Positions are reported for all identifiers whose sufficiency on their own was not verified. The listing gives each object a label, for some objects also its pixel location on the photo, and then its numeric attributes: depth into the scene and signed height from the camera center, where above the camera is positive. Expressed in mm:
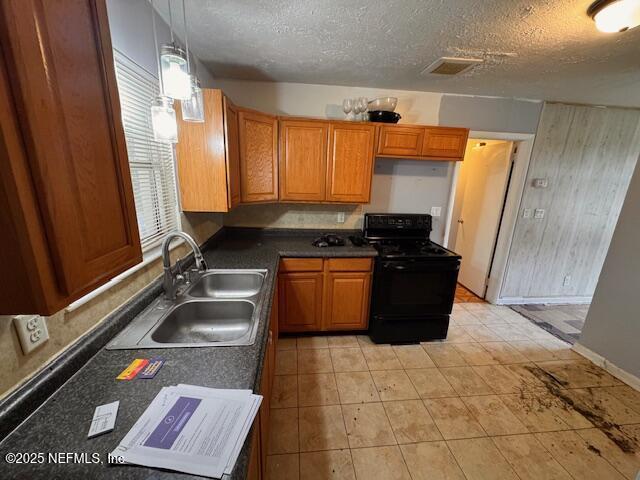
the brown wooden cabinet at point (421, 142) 2445 +416
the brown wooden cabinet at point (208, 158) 1748 +132
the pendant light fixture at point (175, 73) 976 +393
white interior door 3188 -260
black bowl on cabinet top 2416 +628
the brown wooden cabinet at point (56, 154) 452 +36
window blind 1265 +101
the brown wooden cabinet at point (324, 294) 2377 -1055
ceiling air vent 1930 +937
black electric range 2340 -983
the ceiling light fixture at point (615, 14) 1207 +860
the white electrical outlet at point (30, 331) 750 -484
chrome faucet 1344 -492
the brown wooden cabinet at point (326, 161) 2365 +197
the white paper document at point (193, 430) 623 -675
